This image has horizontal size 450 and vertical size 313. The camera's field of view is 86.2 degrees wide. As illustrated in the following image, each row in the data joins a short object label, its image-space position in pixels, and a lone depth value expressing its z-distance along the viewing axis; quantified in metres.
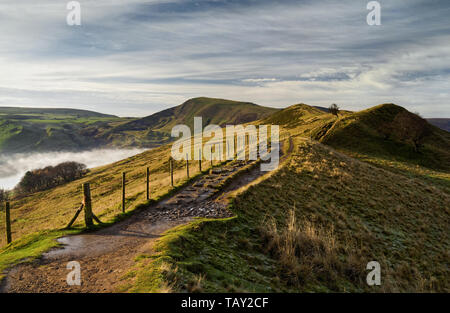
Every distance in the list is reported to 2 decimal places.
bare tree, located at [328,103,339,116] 88.62
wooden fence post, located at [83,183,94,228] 14.28
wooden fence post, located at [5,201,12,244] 12.70
